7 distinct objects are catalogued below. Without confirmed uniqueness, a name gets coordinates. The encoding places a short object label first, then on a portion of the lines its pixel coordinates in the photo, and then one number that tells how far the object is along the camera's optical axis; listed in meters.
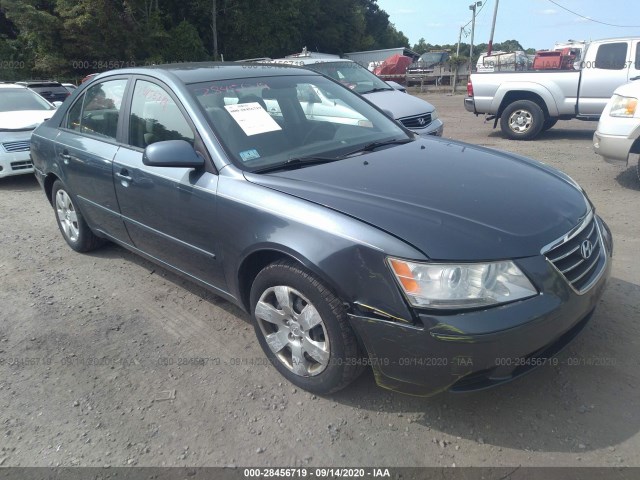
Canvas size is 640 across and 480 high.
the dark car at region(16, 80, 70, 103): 13.95
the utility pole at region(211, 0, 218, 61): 31.47
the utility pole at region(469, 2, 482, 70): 41.80
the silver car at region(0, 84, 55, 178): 7.84
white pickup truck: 9.12
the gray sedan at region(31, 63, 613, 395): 2.23
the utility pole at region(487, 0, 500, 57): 29.91
